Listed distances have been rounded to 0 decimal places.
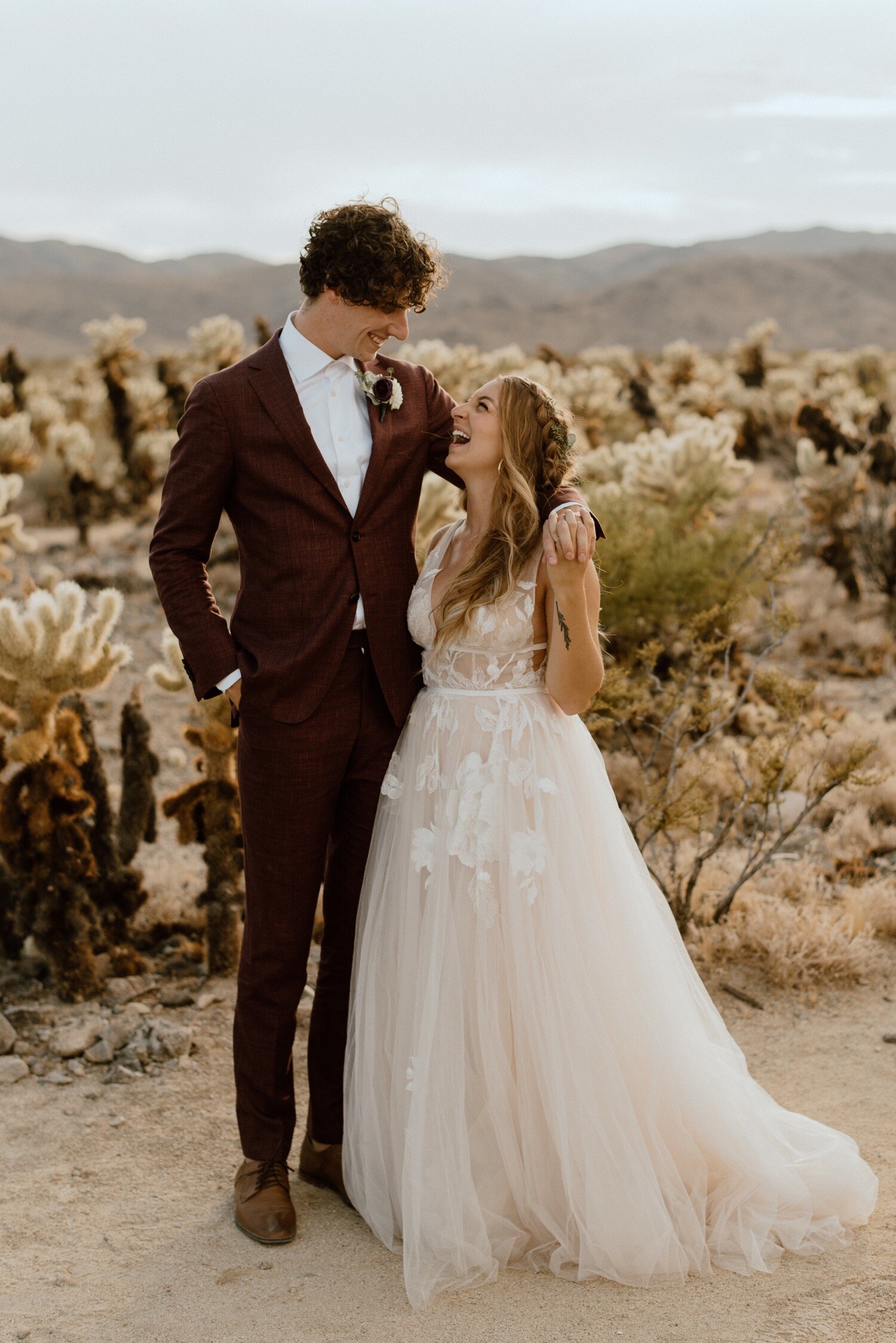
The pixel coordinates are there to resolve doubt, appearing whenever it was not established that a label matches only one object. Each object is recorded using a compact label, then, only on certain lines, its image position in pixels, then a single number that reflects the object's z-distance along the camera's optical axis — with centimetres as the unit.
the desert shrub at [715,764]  475
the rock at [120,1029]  427
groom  296
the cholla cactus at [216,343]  1336
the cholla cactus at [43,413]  1308
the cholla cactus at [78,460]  1136
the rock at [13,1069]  408
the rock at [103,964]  477
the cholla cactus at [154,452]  1287
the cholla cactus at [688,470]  917
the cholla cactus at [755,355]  1909
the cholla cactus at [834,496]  1004
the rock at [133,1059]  417
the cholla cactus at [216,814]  478
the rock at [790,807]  625
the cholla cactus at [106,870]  500
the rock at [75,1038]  424
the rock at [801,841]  588
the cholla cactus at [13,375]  1377
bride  292
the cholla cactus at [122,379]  1284
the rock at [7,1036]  424
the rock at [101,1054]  420
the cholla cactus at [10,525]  703
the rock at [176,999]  457
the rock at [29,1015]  443
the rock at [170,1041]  423
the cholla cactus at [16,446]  1056
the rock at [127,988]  463
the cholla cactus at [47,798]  454
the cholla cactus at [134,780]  526
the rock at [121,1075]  410
